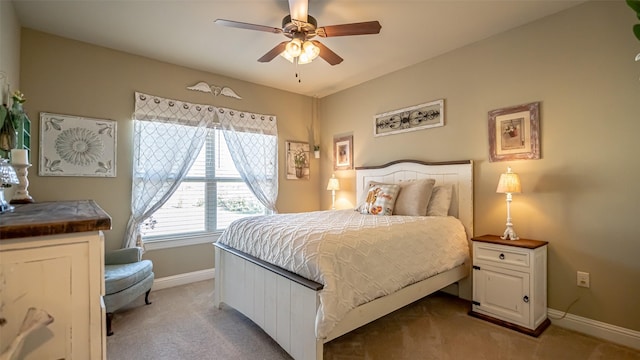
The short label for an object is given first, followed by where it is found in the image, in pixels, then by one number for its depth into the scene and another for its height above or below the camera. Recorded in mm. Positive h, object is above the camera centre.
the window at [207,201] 3541 -257
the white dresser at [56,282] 869 -321
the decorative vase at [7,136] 1808 +293
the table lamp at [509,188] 2498 -57
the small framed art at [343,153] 4422 +451
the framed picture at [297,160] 4590 +351
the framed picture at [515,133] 2615 +457
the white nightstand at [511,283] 2320 -855
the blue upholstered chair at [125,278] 2434 -853
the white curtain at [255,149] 3971 +476
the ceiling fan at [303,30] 2105 +1142
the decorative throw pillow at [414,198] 2992 -172
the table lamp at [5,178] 1314 +21
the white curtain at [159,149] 3258 +388
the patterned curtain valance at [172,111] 3307 +856
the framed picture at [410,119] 3357 +783
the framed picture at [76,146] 2836 +368
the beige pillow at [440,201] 3020 -207
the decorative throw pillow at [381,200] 3100 -201
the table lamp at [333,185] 4348 -51
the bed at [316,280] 1764 -725
